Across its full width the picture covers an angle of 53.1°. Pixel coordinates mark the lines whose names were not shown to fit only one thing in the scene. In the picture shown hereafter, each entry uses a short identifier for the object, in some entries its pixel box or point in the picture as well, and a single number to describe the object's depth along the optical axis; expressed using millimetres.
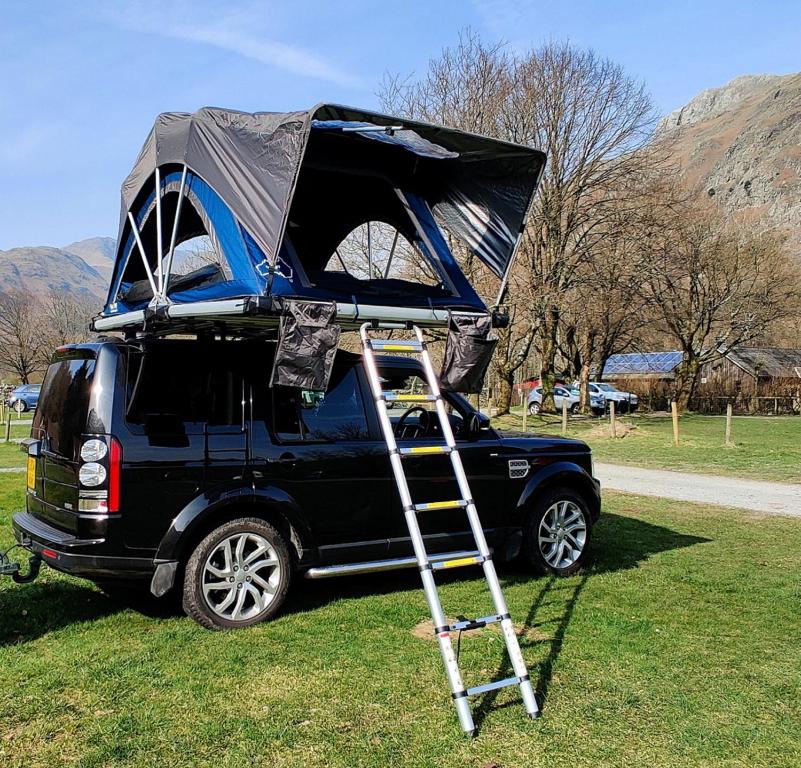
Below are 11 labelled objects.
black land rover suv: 5195
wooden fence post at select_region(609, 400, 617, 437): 24219
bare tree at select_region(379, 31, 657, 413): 28953
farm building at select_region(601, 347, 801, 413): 48688
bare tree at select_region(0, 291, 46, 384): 57906
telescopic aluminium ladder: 3988
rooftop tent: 5172
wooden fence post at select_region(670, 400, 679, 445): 21781
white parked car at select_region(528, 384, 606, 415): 40156
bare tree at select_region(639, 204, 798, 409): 41438
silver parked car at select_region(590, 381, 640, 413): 43594
